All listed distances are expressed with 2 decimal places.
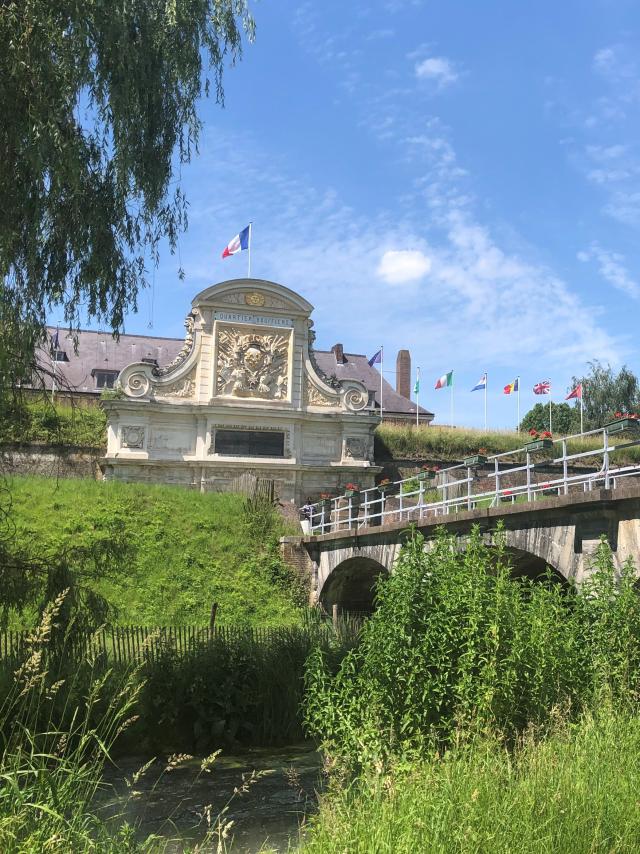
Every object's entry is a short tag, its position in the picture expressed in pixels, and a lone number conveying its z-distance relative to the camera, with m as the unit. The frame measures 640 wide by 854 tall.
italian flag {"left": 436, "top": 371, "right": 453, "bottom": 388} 35.03
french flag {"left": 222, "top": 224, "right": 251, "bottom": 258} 29.56
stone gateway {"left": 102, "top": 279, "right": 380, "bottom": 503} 28.69
